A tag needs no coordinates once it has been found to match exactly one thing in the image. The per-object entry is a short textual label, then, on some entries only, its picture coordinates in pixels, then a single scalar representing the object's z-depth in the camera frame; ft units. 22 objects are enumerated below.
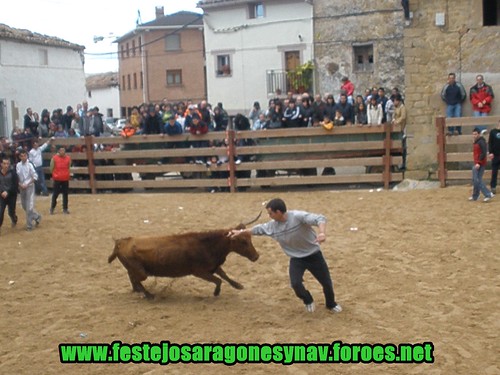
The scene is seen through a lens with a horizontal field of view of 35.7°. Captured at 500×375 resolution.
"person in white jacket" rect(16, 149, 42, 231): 48.91
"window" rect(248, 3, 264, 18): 128.06
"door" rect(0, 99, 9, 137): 96.37
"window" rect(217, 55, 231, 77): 133.28
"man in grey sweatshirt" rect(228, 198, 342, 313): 27.45
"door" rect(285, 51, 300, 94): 117.42
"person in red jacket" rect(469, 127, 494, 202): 48.62
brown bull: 30.60
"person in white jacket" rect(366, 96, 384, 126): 60.54
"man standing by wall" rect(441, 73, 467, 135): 57.47
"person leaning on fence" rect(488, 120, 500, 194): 50.88
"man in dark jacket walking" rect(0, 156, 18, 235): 49.01
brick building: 176.24
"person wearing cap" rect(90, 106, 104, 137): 72.18
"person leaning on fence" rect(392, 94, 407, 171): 58.80
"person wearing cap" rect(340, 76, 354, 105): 73.30
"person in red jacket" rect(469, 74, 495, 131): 56.44
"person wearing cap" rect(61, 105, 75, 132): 74.43
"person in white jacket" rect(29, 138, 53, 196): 63.56
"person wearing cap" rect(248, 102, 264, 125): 74.89
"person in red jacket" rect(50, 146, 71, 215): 53.98
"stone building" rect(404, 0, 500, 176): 57.67
